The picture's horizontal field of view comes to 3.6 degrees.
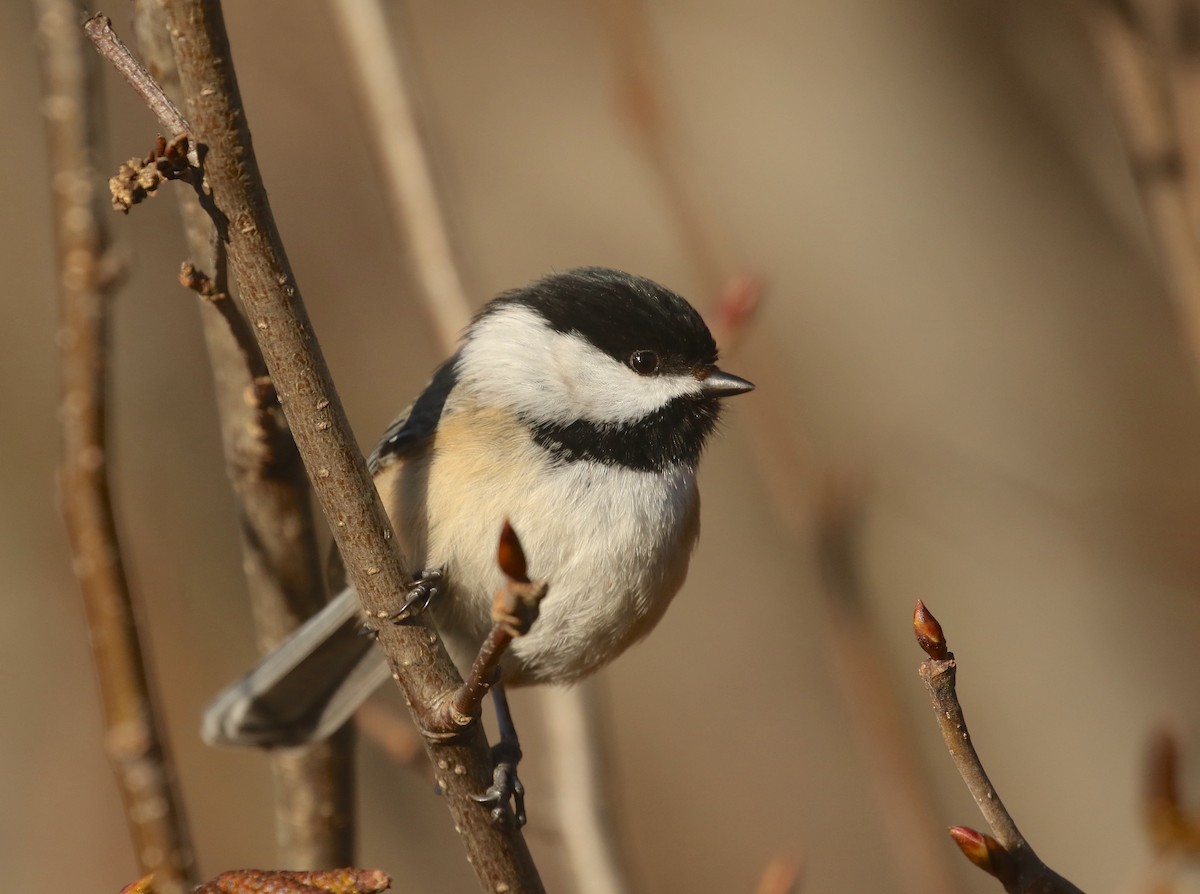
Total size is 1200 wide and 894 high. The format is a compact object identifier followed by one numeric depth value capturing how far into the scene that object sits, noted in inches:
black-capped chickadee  119.5
